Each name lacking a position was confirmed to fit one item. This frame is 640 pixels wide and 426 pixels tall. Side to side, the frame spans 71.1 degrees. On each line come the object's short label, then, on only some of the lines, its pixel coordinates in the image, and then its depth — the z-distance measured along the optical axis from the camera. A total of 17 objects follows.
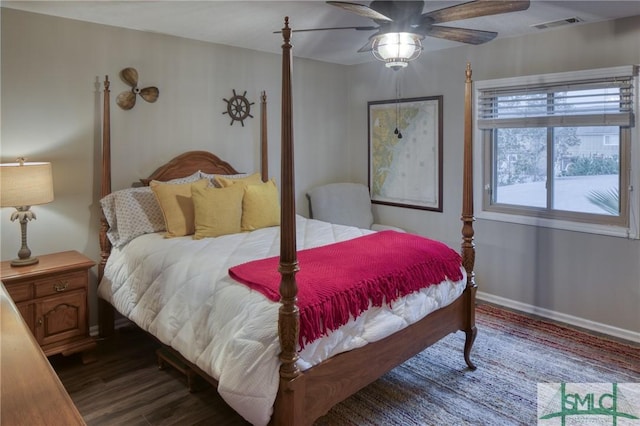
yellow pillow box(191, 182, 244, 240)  3.17
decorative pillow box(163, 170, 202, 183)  3.64
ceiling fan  2.18
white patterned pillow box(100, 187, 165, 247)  3.19
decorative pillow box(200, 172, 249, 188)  3.71
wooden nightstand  2.75
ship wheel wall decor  4.13
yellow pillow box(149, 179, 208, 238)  3.18
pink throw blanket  2.02
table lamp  2.72
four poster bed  1.85
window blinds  3.25
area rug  2.45
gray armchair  4.70
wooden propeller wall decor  3.47
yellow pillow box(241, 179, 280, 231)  3.45
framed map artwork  4.46
